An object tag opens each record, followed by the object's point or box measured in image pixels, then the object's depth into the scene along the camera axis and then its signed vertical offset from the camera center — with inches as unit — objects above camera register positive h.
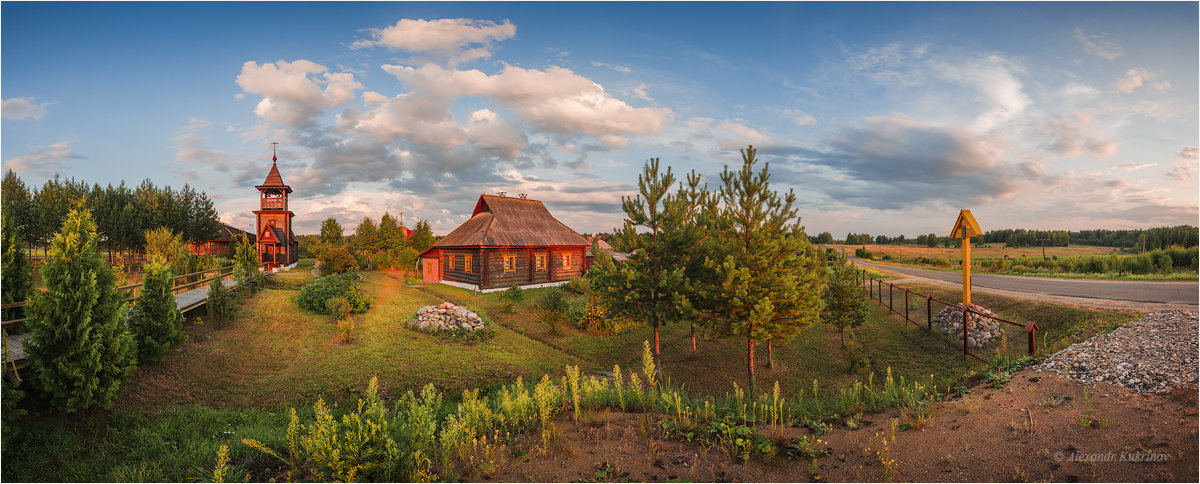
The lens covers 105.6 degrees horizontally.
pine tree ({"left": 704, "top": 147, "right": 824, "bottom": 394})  408.2 -24.4
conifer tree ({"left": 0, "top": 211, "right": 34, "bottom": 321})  313.4 -17.4
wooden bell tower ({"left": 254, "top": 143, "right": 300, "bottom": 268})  1699.1 +98.1
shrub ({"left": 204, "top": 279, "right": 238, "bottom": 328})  516.1 -67.5
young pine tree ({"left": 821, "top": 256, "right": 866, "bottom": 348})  574.6 -72.9
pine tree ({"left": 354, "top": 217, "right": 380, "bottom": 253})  1811.0 +34.2
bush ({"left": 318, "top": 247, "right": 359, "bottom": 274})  1142.3 -41.0
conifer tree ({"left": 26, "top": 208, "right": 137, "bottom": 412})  277.1 -51.5
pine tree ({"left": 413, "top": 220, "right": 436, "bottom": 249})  1724.9 +27.9
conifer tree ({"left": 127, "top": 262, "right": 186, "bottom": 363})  382.9 -61.7
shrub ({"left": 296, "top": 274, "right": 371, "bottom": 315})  621.6 -69.3
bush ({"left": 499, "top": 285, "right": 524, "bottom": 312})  807.1 -99.3
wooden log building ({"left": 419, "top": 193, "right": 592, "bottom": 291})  1073.5 -11.7
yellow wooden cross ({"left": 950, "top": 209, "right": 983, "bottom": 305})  517.7 +13.2
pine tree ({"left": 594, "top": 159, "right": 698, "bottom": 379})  464.4 -18.5
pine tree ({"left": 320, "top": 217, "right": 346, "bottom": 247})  2480.3 +82.0
